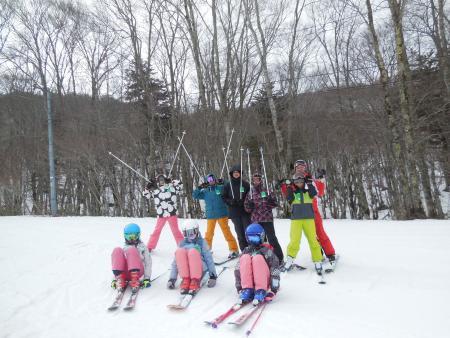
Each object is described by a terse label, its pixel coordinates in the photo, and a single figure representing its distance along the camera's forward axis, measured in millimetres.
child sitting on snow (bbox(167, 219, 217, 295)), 4941
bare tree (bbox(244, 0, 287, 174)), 13344
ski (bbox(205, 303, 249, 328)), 3858
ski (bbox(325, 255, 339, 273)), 5594
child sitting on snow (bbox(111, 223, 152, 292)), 5152
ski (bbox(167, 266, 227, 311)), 4379
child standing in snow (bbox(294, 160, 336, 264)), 5844
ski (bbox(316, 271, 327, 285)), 5148
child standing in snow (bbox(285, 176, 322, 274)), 5547
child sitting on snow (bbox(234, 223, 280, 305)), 4384
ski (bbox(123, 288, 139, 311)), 4496
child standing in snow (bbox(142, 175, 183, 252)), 7223
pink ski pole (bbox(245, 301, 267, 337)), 3608
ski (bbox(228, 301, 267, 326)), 3746
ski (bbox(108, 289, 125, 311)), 4539
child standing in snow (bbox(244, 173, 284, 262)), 5973
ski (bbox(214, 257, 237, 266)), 6431
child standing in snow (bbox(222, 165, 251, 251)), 6496
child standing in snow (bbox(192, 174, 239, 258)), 6801
